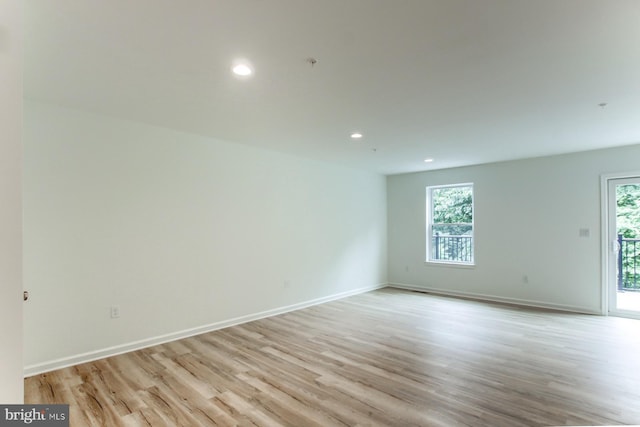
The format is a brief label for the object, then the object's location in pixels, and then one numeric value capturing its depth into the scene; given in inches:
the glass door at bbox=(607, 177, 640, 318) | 184.9
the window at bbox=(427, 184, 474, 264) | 248.5
